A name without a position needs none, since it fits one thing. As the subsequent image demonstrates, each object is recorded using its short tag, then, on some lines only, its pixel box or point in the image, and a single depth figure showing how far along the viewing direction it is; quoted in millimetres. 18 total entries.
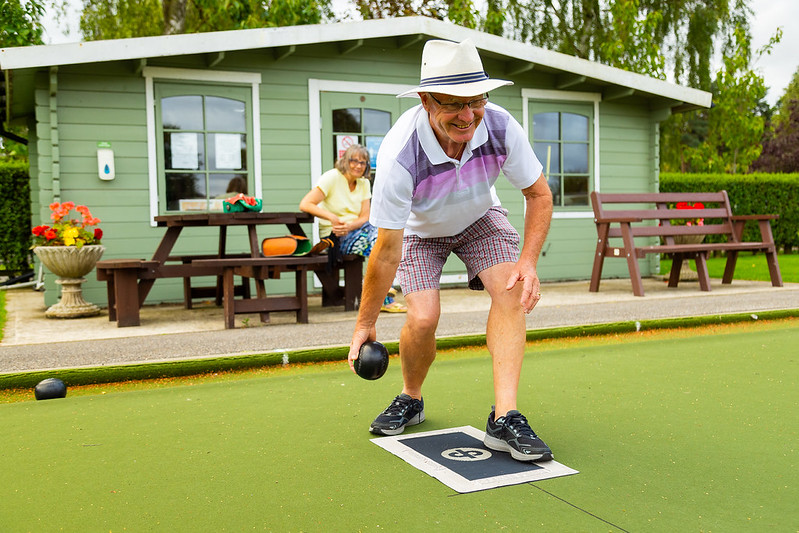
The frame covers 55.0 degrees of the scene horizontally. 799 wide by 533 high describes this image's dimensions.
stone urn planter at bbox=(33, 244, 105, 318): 6895
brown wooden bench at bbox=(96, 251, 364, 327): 5984
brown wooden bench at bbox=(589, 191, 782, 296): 8078
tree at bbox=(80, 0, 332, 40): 15781
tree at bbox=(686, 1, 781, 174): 17031
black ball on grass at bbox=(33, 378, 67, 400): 3713
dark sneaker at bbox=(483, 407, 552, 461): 2531
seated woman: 6566
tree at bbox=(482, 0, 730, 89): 21359
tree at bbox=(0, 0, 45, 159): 12258
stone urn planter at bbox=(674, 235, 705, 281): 9828
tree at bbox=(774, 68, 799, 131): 37966
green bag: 6406
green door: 8703
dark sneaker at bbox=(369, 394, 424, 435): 2959
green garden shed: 7547
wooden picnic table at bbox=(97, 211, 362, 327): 6117
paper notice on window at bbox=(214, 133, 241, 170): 8211
